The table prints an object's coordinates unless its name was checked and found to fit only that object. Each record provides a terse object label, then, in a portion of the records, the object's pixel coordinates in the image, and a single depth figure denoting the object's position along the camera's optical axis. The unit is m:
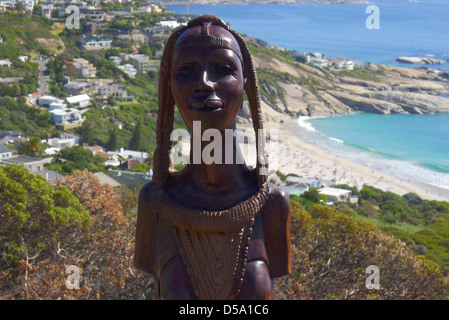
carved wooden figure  4.00
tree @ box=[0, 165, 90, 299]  15.57
